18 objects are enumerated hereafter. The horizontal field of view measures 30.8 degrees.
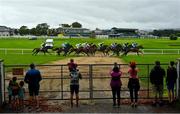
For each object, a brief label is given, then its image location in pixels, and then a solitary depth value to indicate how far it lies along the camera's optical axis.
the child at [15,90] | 11.03
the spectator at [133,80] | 11.10
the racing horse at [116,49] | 34.16
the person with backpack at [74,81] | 11.23
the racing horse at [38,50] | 34.24
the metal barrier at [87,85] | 12.58
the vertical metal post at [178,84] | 11.61
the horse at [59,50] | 34.36
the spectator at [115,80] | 11.02
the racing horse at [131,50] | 34.31
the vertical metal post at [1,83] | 11.34
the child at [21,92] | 11.05
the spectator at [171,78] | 11.28
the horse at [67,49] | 34.07
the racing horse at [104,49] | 34.72
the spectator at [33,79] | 11.14
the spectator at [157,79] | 11.28
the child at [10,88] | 11.07
